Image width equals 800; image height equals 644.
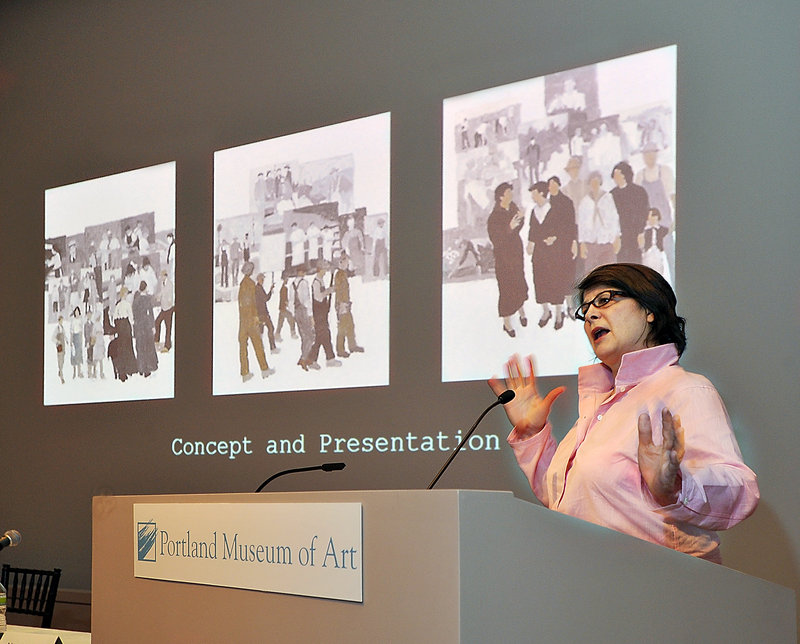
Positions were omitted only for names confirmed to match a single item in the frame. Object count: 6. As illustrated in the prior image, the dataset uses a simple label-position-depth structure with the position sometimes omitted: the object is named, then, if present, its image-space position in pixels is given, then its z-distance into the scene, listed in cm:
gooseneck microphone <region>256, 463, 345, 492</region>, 264
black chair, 484
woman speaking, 234
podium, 158
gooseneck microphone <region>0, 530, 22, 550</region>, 315
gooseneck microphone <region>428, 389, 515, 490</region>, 254
